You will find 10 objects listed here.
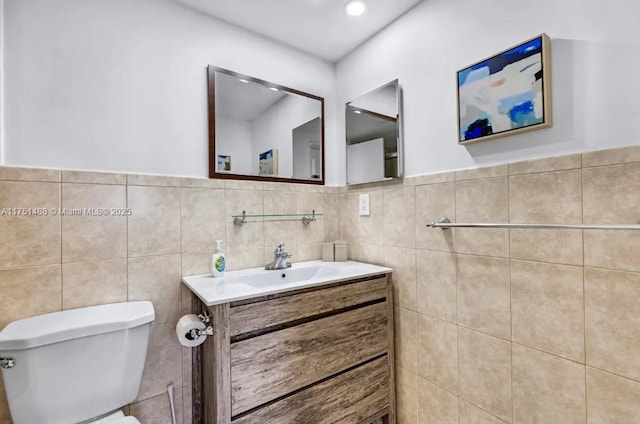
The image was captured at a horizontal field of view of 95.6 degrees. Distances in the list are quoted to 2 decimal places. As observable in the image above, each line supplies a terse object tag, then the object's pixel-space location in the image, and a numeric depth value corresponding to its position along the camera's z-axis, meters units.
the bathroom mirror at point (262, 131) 1.62
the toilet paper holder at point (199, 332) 1.13
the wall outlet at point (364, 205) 1.84
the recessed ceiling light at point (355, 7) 1.54
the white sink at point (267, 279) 1.14
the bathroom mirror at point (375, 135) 1.66
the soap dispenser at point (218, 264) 1.47
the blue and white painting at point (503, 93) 1.10
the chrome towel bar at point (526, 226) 0.83
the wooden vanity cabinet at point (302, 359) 1.10
